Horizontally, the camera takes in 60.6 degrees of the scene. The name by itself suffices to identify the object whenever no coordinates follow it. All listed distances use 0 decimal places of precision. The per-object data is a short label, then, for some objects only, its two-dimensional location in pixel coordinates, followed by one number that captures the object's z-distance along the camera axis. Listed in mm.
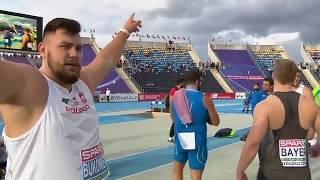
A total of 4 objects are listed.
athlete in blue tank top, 3640
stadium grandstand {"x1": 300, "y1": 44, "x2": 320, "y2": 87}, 33103
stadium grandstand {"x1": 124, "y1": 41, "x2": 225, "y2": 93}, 30068
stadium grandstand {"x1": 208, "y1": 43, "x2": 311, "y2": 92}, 33660
